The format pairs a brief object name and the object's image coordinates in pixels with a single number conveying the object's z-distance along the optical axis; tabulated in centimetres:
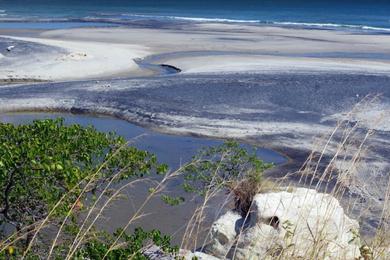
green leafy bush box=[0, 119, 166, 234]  799
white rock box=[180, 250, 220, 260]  903
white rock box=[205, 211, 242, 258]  1119
